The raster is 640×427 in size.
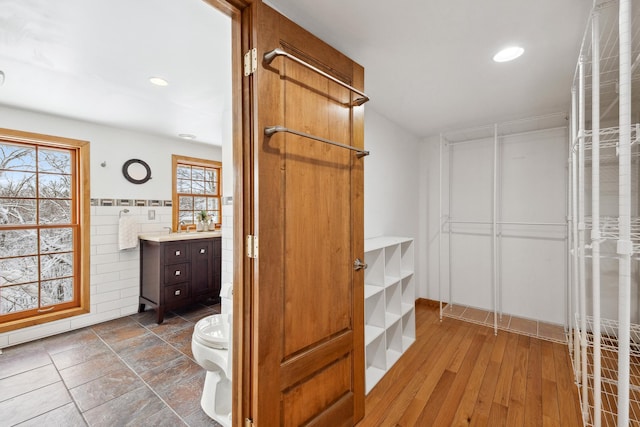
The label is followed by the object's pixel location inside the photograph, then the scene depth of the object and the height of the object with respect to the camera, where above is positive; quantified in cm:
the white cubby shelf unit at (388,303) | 223 -84
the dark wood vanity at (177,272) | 323 -75
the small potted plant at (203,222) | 411 -14
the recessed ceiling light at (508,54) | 178 +105
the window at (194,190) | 399 +35
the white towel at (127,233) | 330 -24
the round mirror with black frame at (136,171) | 343 +54
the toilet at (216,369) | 171 -99
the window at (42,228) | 273 -16
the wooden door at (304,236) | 121 -12
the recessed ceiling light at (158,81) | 215 +106
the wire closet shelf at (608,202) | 107 +6
